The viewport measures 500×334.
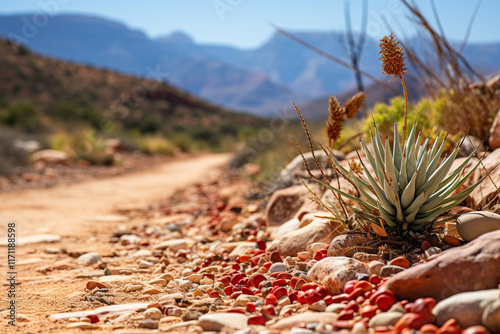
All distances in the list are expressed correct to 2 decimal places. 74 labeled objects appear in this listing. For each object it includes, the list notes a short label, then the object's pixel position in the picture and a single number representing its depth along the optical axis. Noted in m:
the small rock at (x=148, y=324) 2.34
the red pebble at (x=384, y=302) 2.19
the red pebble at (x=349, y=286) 2.46
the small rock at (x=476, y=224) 2.66
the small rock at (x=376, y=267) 2.68
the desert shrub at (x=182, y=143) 23.34
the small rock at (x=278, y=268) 3.12
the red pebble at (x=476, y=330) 1.78
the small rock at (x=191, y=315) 2.43
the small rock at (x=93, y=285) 3.16
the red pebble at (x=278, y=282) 2.83
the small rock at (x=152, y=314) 2.48
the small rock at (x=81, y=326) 2.36
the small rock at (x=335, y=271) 2.58
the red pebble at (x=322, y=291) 2.54
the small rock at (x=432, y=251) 2.63
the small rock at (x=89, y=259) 4.05
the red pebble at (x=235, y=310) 2.46
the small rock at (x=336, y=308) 2.30
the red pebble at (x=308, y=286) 2.66
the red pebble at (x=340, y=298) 2.41
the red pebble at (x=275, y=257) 3.41
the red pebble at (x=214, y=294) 2.84
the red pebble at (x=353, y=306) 2.25
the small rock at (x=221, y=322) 2.24
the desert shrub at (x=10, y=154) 10.23
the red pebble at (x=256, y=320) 2.27
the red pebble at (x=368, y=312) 2.15
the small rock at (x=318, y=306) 2.38
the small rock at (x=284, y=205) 4.71
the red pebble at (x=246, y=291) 2.81
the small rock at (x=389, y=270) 2.60
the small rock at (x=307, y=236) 3.44
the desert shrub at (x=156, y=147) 19.25
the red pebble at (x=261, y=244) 3.87
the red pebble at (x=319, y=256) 3.12
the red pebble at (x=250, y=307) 2.48
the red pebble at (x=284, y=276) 2.94
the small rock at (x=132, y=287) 3.10
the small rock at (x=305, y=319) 2.17
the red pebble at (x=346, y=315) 2.15
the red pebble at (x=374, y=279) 2.52
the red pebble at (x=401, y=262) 2.63
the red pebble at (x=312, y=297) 2.46
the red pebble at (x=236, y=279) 3.06
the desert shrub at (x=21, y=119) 17.02
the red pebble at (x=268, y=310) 2.41
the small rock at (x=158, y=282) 3.21
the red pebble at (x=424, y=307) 2.03
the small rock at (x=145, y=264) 3.86
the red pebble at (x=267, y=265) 3.33
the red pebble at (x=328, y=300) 2.44
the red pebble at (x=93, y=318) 2.46
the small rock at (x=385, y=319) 2.03
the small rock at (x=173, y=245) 4.36
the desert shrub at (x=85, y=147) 13.38
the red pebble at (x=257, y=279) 2.97
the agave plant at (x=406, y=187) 2.83
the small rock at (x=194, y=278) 3.26
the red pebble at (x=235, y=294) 2.79
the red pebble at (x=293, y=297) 2.60
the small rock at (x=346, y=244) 3.03
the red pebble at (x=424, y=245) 2.80
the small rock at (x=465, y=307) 1.90
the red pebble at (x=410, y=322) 1.95
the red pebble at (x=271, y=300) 2.58
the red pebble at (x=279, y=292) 2.67
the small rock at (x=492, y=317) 1.80
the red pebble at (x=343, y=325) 2.04
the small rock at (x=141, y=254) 4.23
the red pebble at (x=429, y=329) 1.89
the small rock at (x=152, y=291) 3.00
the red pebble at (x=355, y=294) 2.39
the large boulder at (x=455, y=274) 2.15
